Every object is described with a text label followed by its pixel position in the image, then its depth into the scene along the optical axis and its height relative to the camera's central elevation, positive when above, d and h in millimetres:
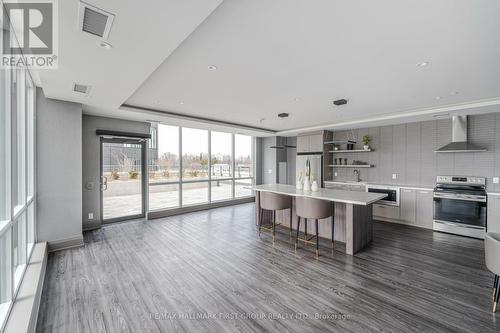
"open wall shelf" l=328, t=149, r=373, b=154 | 6110 +449
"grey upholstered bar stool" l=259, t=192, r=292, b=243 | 4207 -729
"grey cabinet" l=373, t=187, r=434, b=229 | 4949 -1081
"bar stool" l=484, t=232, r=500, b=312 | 2074 -933
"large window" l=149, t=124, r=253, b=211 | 6039 -17
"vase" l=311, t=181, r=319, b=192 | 4396 -452
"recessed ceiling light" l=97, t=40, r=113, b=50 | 1884 +1101
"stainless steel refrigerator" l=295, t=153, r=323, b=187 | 6832 +53
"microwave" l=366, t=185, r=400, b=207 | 5363 -701
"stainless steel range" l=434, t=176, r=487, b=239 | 4297 -862
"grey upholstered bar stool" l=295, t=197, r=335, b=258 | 3514 -731
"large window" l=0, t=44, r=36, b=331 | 1893 -152
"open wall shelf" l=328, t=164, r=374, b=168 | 6166 -14
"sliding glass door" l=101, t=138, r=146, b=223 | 5180 -341
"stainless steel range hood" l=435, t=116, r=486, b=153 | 4630 +602
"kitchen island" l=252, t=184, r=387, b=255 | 3559 -923
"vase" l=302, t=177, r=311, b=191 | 4535 -426
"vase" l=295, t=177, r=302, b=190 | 4816 -450
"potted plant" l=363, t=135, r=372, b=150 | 6164 +720
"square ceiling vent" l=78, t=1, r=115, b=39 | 1485 +1106
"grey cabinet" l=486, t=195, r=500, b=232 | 4166 -962
